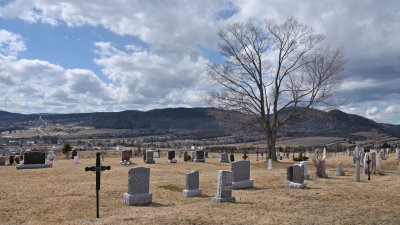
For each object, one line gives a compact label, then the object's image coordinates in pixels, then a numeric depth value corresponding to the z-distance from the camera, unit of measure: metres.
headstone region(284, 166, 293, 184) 15.10
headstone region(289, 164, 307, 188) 13.88
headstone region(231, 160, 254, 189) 14.26
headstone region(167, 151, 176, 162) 30.11
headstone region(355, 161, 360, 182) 15.77
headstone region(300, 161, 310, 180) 17.16
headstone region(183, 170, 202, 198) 12.02
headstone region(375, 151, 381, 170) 20.13
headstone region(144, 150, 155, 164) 28.00
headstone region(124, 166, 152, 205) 10.69
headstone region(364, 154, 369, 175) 18.23
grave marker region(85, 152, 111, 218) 9.00
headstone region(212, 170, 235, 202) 10.56
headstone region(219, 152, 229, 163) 32.16
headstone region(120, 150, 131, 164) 27.25
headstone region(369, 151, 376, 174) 19.87
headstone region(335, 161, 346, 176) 19.55
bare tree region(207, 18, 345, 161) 28.20
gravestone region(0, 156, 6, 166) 27.71
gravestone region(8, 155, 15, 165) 28.77
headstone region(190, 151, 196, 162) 32.10
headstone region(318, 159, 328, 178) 18.05
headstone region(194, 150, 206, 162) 31.22
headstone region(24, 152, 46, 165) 23.33
